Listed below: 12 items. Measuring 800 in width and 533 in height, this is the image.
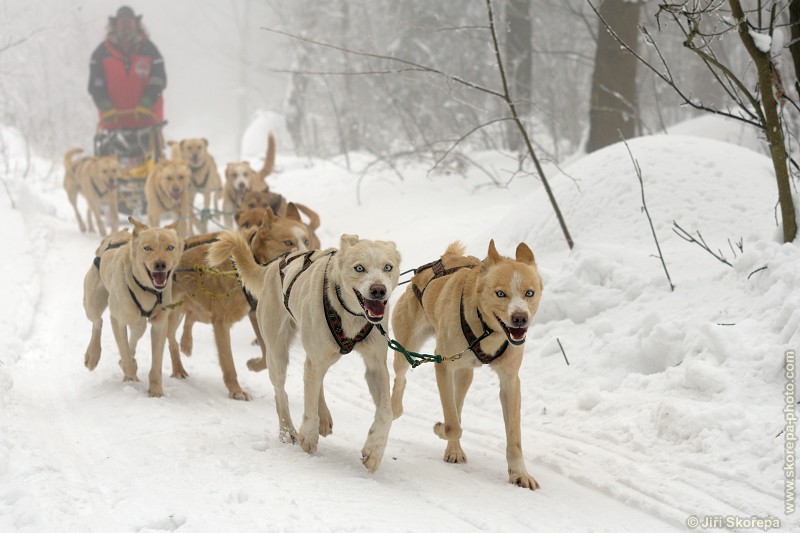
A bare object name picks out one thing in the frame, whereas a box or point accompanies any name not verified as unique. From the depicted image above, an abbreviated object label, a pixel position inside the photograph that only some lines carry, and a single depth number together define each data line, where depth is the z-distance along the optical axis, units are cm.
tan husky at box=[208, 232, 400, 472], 804
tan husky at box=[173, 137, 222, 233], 2712
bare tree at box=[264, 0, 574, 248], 1310
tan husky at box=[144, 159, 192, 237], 2472
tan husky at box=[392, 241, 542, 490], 819
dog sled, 3072
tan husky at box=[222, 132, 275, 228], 2408
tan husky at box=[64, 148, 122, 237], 2816
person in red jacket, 3180
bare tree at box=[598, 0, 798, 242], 1010
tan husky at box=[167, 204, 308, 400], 1259
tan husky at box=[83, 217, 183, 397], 1180
